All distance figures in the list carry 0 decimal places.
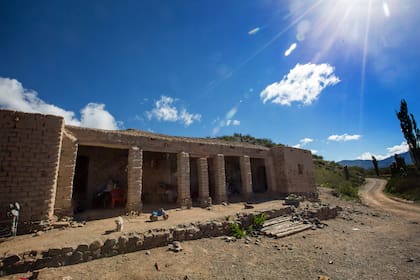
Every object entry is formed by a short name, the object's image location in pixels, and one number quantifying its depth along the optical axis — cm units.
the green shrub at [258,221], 829
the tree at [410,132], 2109
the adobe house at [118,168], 620
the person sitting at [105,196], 1009
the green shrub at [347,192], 1909
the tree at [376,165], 3975
